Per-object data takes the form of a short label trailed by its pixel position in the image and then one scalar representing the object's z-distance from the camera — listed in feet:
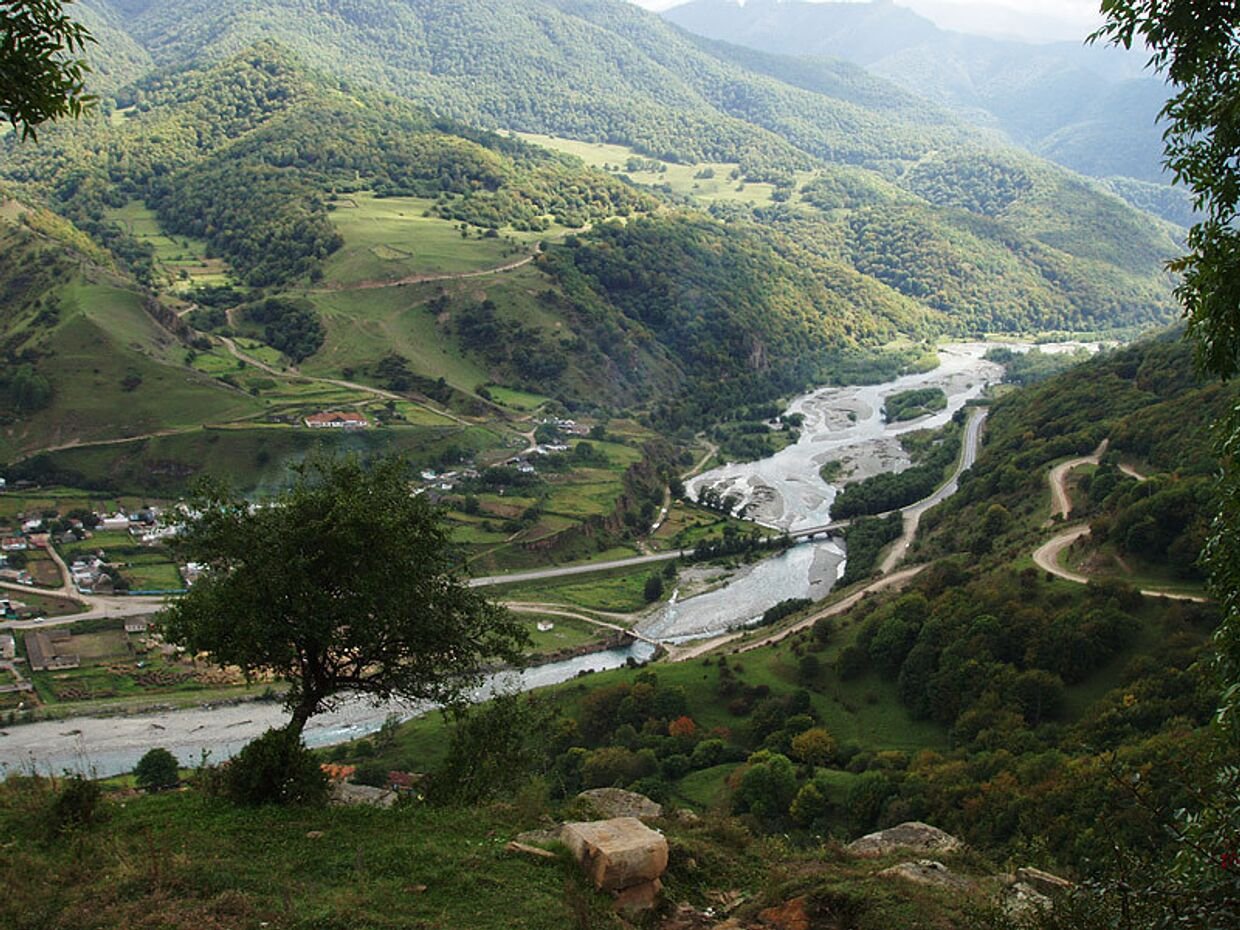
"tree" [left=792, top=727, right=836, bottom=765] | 160.04
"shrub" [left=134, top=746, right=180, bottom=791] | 152.46
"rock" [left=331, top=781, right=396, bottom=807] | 70.19
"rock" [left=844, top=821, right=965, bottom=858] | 69.76
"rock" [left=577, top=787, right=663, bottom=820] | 73.10
